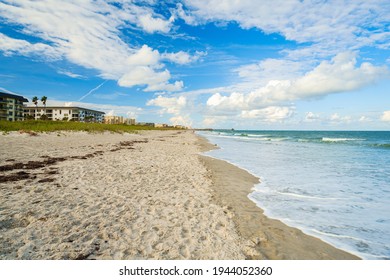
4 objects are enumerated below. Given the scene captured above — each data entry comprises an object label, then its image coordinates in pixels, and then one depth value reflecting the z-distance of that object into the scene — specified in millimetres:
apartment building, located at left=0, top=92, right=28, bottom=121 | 87875
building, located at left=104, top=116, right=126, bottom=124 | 171225
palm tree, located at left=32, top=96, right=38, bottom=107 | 115000
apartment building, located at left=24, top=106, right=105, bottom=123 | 137125
